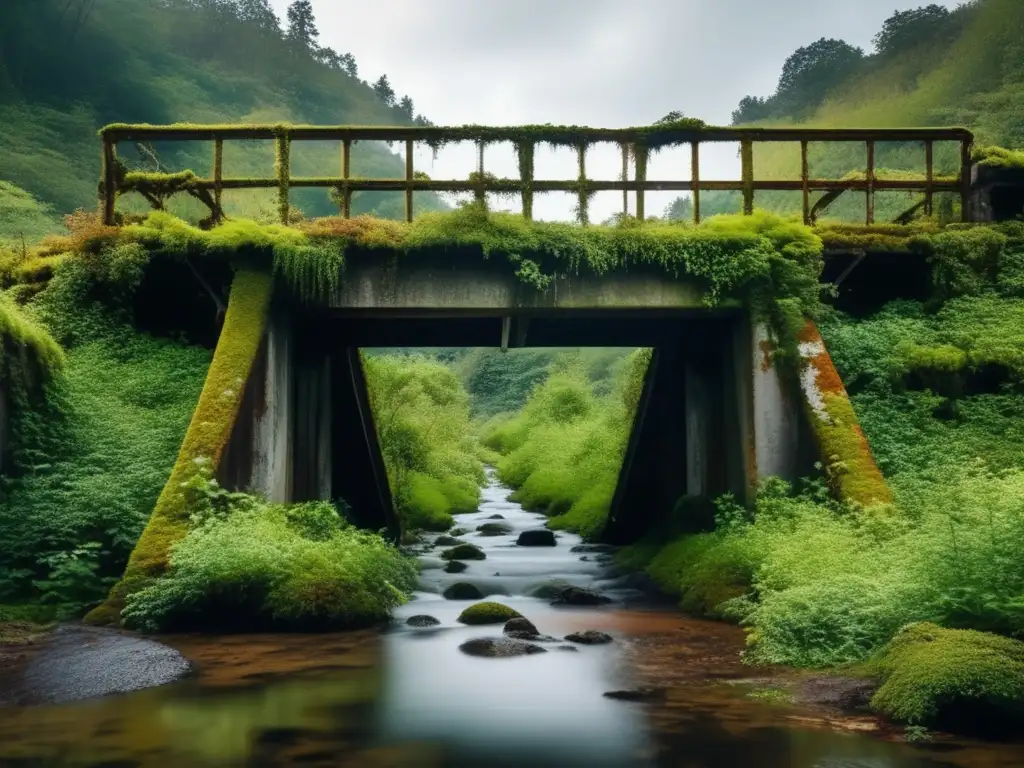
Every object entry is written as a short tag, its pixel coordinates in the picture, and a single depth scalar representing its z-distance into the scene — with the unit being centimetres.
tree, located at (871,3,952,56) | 5975
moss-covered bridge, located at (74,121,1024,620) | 1600
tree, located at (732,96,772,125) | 7688
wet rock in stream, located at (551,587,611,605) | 1675
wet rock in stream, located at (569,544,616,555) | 2450
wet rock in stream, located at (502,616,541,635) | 1324
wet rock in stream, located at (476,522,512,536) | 2891
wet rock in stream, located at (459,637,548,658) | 1199
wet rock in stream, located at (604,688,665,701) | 970
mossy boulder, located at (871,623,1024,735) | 793
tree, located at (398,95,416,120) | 9562
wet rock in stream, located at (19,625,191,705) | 948
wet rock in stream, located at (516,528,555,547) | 2567
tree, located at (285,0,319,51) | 8500
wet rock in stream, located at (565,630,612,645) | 1274
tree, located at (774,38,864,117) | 7088
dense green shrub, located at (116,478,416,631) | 1243
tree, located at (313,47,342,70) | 8706
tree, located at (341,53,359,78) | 9019
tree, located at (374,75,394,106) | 9432
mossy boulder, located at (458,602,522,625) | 1461
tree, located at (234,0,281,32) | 8000
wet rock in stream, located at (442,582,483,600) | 1728
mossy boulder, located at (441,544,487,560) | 2277
